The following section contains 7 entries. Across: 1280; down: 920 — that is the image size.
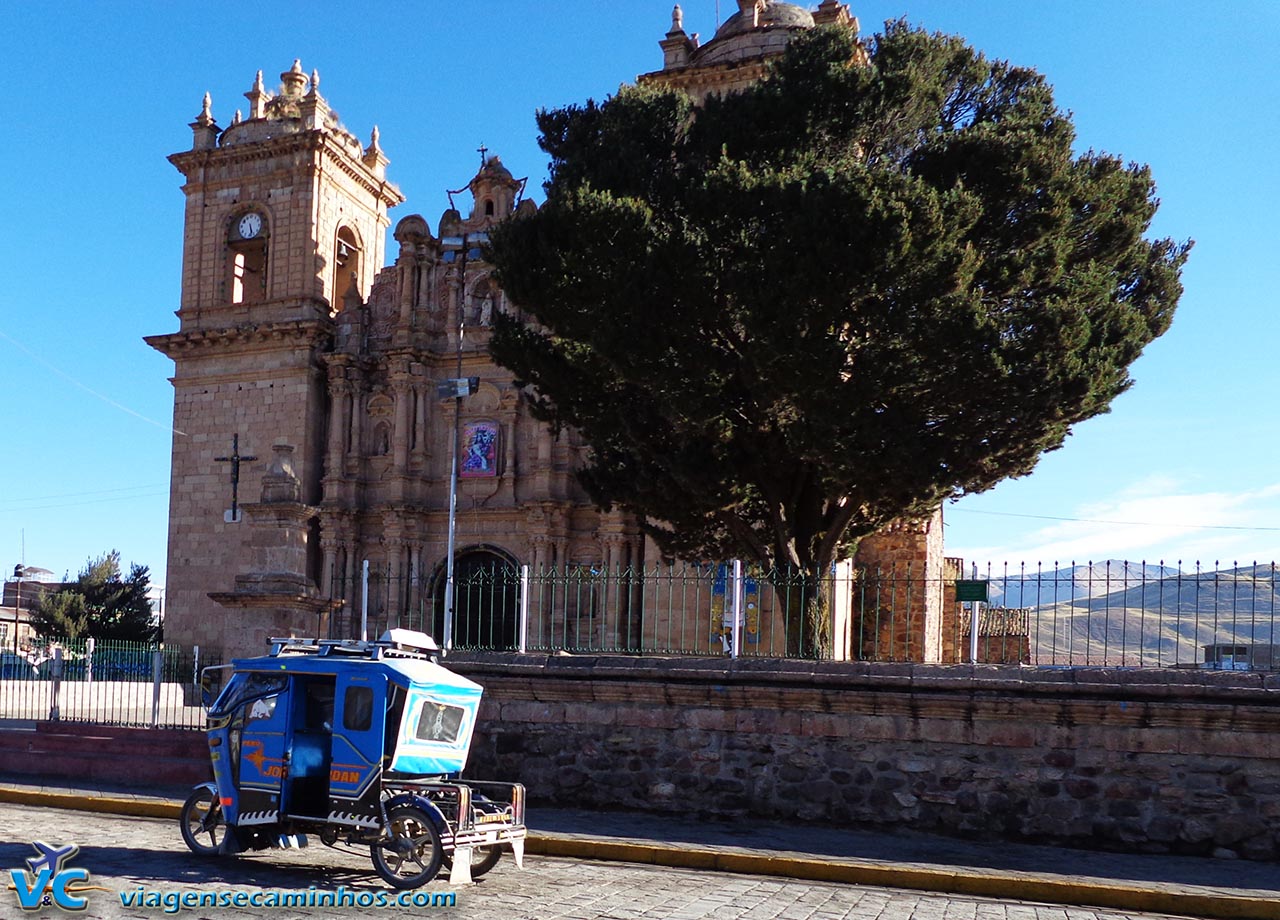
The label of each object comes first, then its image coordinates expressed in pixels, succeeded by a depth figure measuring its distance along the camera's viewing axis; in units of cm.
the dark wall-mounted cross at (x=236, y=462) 3143
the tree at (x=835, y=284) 1614
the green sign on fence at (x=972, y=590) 1304
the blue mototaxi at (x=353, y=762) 834
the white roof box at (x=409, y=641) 934
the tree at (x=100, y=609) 3894
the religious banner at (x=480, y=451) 3053
